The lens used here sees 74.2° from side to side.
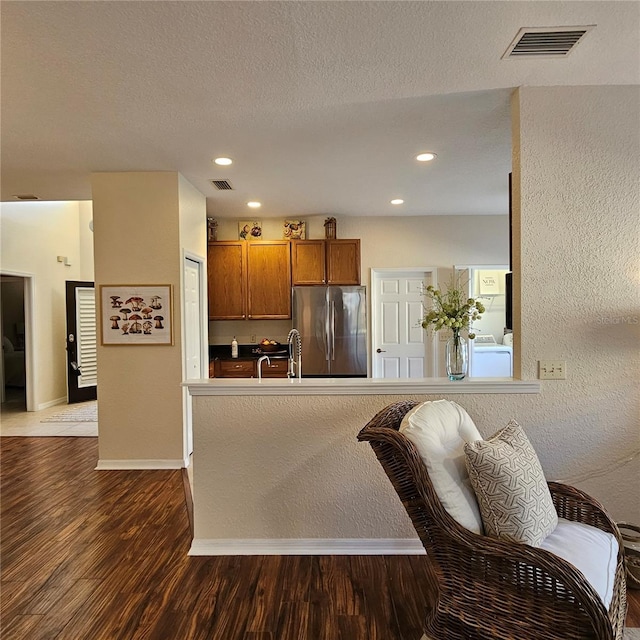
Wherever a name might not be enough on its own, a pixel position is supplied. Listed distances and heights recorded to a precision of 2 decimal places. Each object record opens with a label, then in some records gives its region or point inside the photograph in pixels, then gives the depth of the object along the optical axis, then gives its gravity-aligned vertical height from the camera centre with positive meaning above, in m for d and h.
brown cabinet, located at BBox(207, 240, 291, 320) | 5.26 +0.45
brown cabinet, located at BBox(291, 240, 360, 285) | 5.25 +0.61
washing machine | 6.02 -0.72
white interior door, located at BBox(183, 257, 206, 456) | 3.80 -0.16
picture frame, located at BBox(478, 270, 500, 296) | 6.66 +0.43
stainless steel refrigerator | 5.22 -0.24
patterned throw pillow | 1.52 -0.68
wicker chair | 1.32 -0.92
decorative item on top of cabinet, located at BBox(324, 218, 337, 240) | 5.32 +1.04
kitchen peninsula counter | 2.33 -0.84
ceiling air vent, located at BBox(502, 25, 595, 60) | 1.87 +1.23
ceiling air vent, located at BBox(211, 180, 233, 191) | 3.93 +1.20
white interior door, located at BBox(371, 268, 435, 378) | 5.64 -0.23
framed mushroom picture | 3.63 -0.02
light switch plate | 2.35 -0.34
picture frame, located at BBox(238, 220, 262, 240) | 5.43 +1.04
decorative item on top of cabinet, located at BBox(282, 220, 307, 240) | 5.39 +1.03
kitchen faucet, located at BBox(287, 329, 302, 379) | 2.96 -0.20
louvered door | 6.39 -0.47
